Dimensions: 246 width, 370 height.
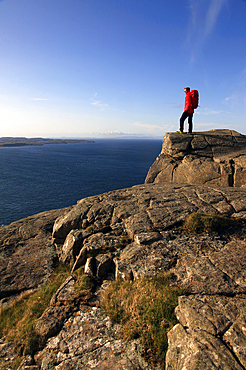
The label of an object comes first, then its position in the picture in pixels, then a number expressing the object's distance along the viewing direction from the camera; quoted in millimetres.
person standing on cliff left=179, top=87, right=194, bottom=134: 20188
